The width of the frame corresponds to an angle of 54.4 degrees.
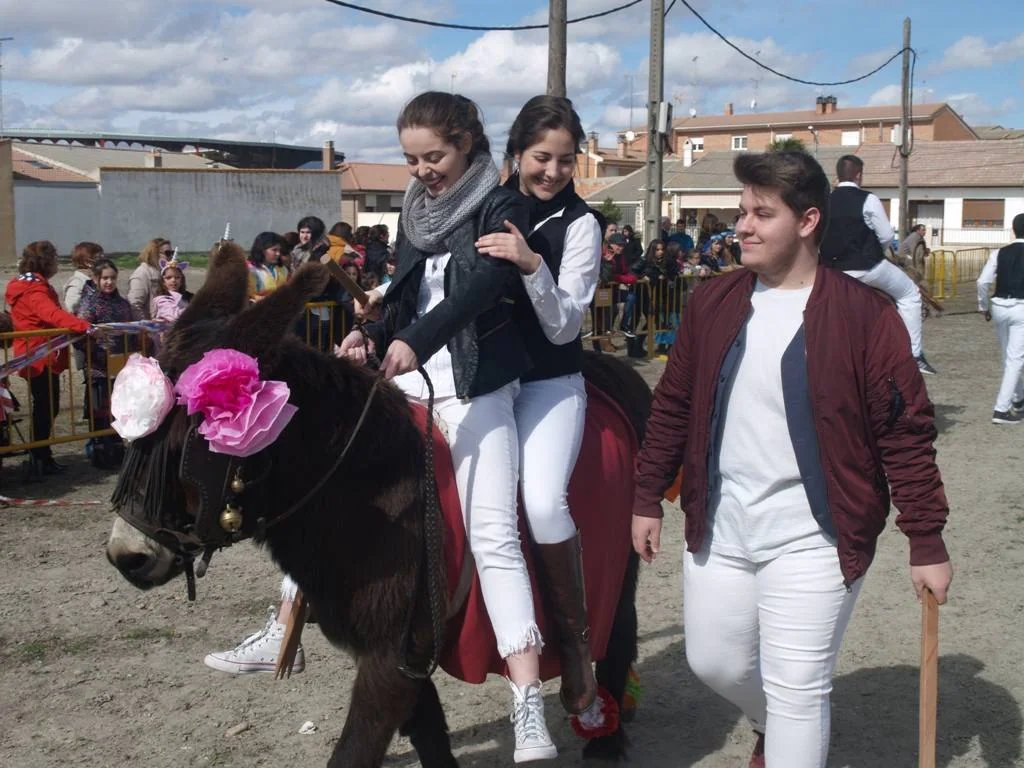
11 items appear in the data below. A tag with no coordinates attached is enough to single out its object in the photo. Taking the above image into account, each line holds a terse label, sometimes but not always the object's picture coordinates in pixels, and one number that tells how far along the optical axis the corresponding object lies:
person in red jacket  8.28
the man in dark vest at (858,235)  8.38
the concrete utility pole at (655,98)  16.42
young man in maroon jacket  2.76
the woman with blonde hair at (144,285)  10.09
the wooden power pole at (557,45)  11.41
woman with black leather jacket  3.03
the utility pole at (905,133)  31.33
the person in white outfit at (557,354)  3.17
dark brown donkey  2.58
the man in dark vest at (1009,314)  9.86
